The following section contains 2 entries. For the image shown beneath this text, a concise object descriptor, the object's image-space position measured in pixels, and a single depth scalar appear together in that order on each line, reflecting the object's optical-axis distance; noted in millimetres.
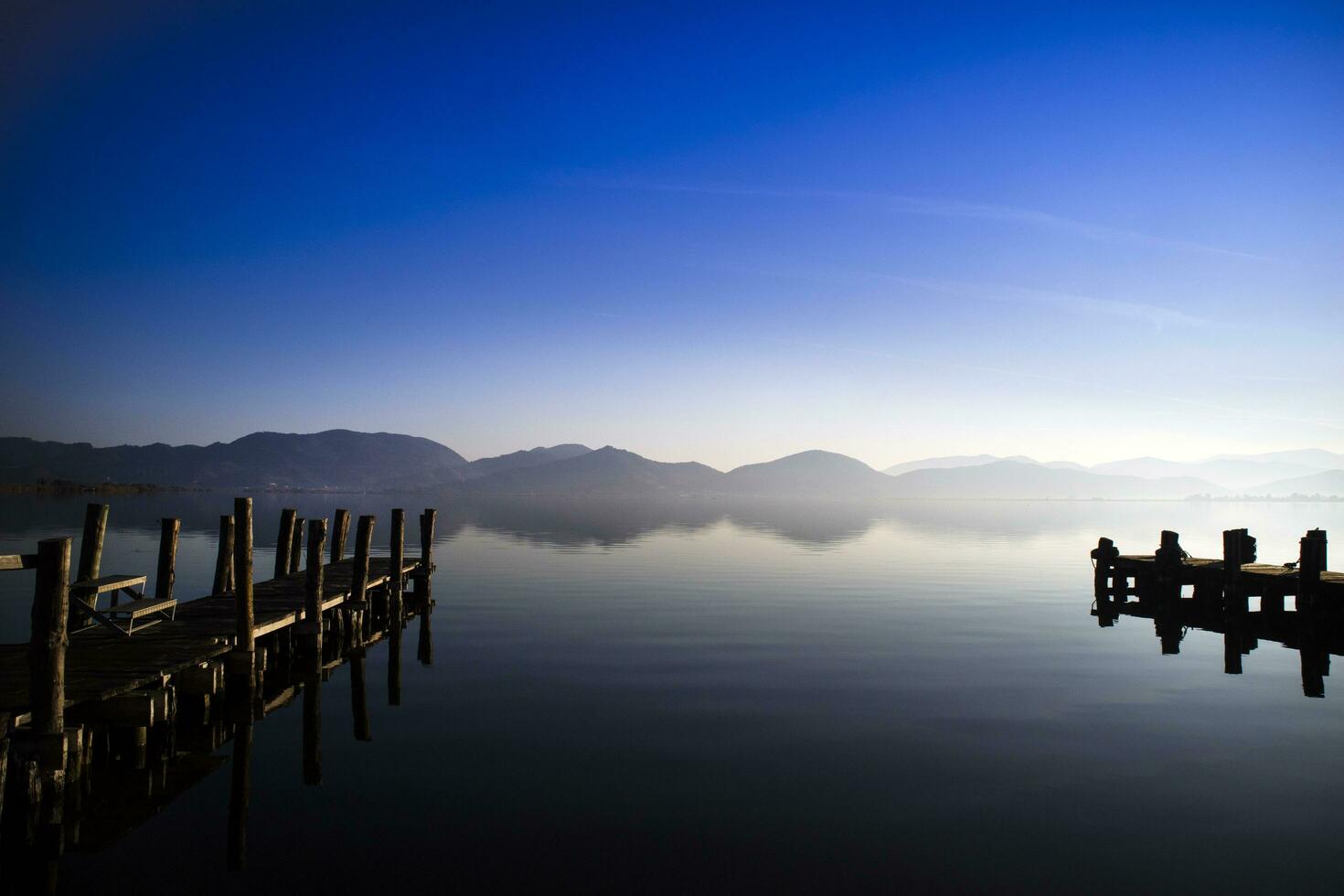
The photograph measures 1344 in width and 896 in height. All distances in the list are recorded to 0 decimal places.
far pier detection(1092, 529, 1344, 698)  22172
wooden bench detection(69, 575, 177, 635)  15821
